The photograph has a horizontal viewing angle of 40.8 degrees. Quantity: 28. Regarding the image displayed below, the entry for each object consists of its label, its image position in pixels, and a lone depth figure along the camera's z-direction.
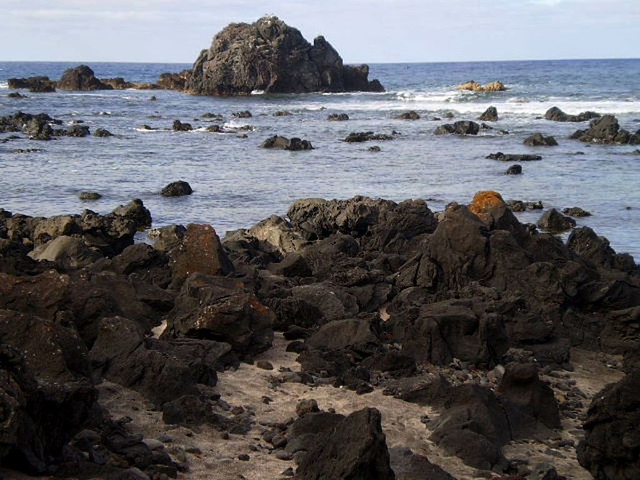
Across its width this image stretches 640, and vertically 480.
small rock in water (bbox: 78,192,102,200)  24.16
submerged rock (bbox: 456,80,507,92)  78.38
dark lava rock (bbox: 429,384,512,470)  7.54
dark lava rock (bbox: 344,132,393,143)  40.75
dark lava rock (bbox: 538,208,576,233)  20.11
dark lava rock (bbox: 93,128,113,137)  41.69
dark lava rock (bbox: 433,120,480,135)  43.94
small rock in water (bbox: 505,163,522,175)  29.77
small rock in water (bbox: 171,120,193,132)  45.50
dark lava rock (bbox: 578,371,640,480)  7.08
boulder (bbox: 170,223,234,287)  11.68
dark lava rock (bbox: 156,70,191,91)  88.44
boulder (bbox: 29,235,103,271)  14.17
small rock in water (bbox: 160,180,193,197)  25.09
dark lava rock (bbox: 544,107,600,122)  50.72
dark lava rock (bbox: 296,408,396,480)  6.26
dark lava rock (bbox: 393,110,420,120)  52.84
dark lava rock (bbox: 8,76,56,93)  77.12
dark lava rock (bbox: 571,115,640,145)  39.34
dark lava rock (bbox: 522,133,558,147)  38.34
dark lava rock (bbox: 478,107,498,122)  51.41
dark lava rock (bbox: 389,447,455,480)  6.87
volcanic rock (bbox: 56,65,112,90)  84.94
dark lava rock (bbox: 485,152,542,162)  33.09
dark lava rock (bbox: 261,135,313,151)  37.56
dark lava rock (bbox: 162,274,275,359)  9.50
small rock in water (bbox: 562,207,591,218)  22.02
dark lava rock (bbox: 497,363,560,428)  8.66
